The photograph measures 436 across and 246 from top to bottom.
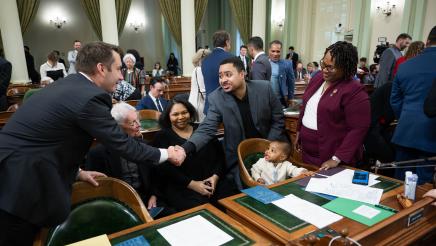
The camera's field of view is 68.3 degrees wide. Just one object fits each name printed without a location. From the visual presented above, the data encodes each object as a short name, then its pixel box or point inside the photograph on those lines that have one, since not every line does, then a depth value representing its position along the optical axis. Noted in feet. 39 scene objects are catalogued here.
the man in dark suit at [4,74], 11.17
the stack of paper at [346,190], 5.24
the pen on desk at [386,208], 4.79
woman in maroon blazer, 6.53
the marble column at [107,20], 27.63
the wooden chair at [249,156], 7.35
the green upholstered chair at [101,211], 5.14
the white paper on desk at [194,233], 4.11
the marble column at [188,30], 29.78
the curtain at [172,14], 37.19
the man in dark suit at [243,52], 24.27
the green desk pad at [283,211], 4.46
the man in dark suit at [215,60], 11.63
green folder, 4.55
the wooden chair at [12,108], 13.98
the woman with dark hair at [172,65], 40.57
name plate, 4.50
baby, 7.45
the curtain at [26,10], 33.01
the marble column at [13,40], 25.93
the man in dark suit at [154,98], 13.74
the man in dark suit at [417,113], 7.77
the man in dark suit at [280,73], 14.76
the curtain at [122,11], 37.29
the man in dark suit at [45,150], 4.57
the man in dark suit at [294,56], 33.52
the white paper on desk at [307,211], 4.53
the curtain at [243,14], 38.37
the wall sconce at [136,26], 43.11
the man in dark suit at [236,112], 7.96
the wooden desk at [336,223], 4.13
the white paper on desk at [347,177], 5.92
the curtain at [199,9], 37.91
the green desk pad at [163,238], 4.11
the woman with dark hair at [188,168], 7.98
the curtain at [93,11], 35.01
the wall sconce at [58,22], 39.30
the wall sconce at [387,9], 26.88
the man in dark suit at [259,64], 13.26
